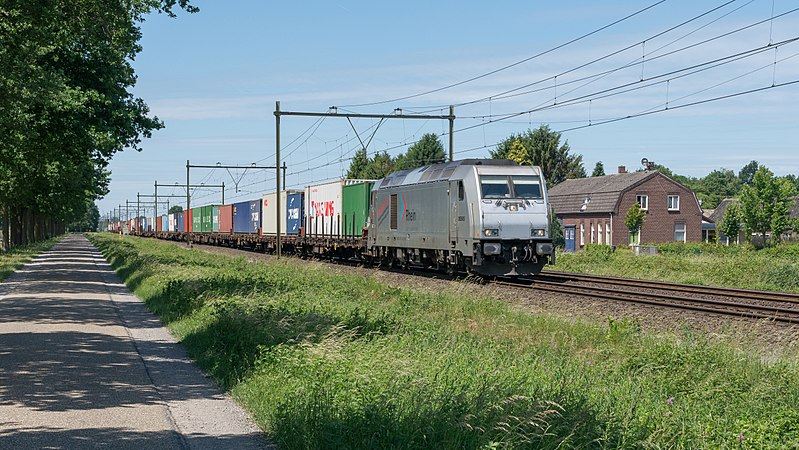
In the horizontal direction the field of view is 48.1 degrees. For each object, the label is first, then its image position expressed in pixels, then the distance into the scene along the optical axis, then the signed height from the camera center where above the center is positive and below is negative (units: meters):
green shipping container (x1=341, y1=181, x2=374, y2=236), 35.81 +0.68
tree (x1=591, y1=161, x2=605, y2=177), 136.62 +8.22
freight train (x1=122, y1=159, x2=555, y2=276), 24.17 +0.15
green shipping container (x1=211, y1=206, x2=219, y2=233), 70.62 +0.37
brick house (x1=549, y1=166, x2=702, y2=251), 74.75 +1.12
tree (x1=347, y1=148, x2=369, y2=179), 103.88 +6.81
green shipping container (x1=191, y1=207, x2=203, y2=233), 78.69 +0.32
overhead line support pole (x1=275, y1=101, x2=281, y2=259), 37.14 +3.49
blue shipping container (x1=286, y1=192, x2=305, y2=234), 46.84 +0.62
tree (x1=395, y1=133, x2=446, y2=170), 98.00 +8.06
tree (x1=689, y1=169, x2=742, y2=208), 181.75 +8.13
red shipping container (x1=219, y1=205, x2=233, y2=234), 64.62 +0.34
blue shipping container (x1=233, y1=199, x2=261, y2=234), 55.53 +0.44
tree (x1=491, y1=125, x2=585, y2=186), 100.44 +7.86
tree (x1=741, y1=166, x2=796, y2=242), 73.94 +1.61
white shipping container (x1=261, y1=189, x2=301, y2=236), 49.78 +0.67
